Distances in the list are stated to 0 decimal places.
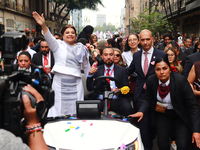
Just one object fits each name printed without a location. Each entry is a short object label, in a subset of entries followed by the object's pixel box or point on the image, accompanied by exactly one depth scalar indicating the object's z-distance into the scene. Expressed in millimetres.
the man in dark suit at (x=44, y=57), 5422
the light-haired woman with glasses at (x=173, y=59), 5629
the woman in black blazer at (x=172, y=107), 3639
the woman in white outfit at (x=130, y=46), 6117
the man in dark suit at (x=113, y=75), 4570
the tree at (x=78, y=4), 37122
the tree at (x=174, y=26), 18586
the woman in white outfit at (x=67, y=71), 4301
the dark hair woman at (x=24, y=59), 4802
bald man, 4453
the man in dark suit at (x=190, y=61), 4525
